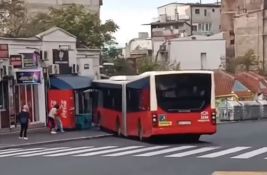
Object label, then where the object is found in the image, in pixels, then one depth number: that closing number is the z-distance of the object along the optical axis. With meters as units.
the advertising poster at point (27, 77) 43.37
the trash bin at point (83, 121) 45.94
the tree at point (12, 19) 58.42
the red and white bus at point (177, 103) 31.69
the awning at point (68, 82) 44.88
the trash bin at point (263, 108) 69.03
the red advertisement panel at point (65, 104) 44.69
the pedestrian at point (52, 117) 41.97
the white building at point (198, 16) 136.38
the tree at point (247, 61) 99.69
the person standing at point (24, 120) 37.56
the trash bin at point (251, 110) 66.25
